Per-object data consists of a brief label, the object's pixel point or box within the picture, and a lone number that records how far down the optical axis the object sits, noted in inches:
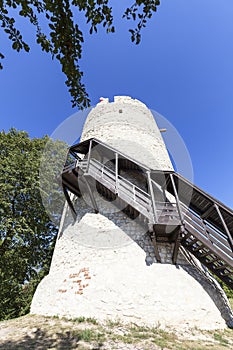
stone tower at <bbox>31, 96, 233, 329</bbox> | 220.5
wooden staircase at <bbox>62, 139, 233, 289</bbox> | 233.9
